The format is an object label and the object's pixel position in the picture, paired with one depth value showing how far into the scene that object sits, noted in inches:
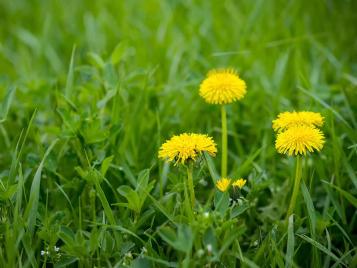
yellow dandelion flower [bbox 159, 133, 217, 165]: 29.6
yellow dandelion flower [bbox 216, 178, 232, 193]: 30.6
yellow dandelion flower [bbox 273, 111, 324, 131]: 30.7
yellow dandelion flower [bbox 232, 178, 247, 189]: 30.9
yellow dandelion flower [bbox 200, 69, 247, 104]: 31.5
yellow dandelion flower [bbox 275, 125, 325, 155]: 29.6
